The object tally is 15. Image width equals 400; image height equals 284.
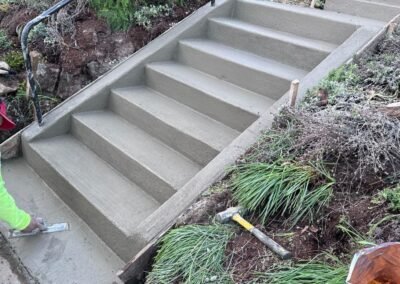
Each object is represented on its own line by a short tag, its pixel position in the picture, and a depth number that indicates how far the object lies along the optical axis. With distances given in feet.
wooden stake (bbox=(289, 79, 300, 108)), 9.33
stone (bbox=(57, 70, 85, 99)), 14.40
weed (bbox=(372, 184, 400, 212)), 7.09
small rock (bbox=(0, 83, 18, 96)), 13.76
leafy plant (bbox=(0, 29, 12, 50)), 15.13
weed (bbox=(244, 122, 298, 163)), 8.77
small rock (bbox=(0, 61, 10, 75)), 13.42
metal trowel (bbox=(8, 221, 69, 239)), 10.69
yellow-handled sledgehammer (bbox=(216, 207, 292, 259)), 7.22
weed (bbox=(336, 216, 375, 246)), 6.75
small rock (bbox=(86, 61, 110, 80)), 14.48
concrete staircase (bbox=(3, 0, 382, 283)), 10.31
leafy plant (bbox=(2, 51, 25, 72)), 14.57
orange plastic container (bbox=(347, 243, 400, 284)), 5.09
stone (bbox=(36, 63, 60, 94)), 14.23
